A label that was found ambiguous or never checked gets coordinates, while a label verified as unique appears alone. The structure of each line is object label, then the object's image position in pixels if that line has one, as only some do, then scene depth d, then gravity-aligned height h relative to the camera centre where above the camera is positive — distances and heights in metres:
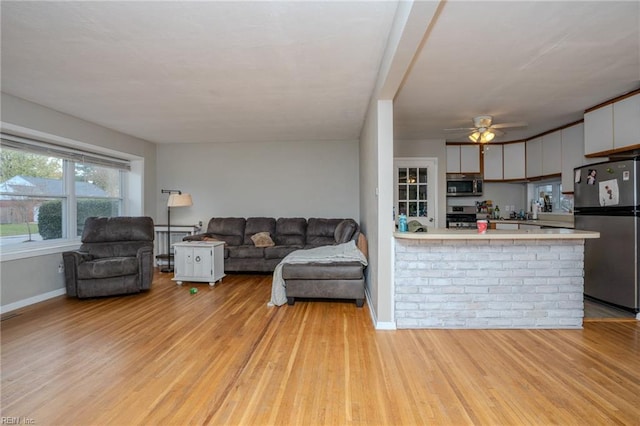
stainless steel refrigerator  3.19 -0.22
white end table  4.60 -0.79
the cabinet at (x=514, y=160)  5.45 +0.87
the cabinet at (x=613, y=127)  3.27 +0.94
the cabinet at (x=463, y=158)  5.65 +0.95
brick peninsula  2.90 -0.72
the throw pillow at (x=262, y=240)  5.34 -0.53
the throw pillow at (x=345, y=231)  4.69 -0.34
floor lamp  5.22 +0.20
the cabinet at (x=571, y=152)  4.25 +0.80
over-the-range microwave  5.59 +0.45
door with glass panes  5.62 +0.37
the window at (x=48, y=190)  3.69 +0.32
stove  5.69 -0.17
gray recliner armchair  3.87 -0.64
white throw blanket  3.63 -0.61
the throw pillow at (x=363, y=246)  4.00 -0.49
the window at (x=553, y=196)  4.87 +0.19
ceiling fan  4.01 +1.06
